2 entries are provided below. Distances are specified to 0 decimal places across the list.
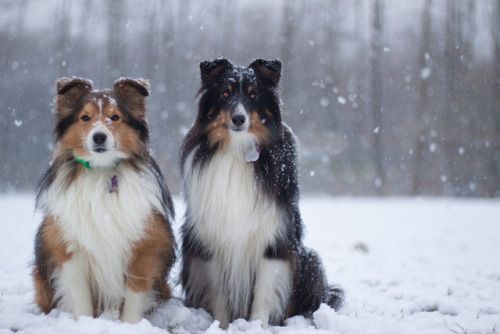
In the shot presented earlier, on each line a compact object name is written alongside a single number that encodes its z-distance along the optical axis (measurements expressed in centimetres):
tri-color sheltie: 346
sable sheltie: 308
